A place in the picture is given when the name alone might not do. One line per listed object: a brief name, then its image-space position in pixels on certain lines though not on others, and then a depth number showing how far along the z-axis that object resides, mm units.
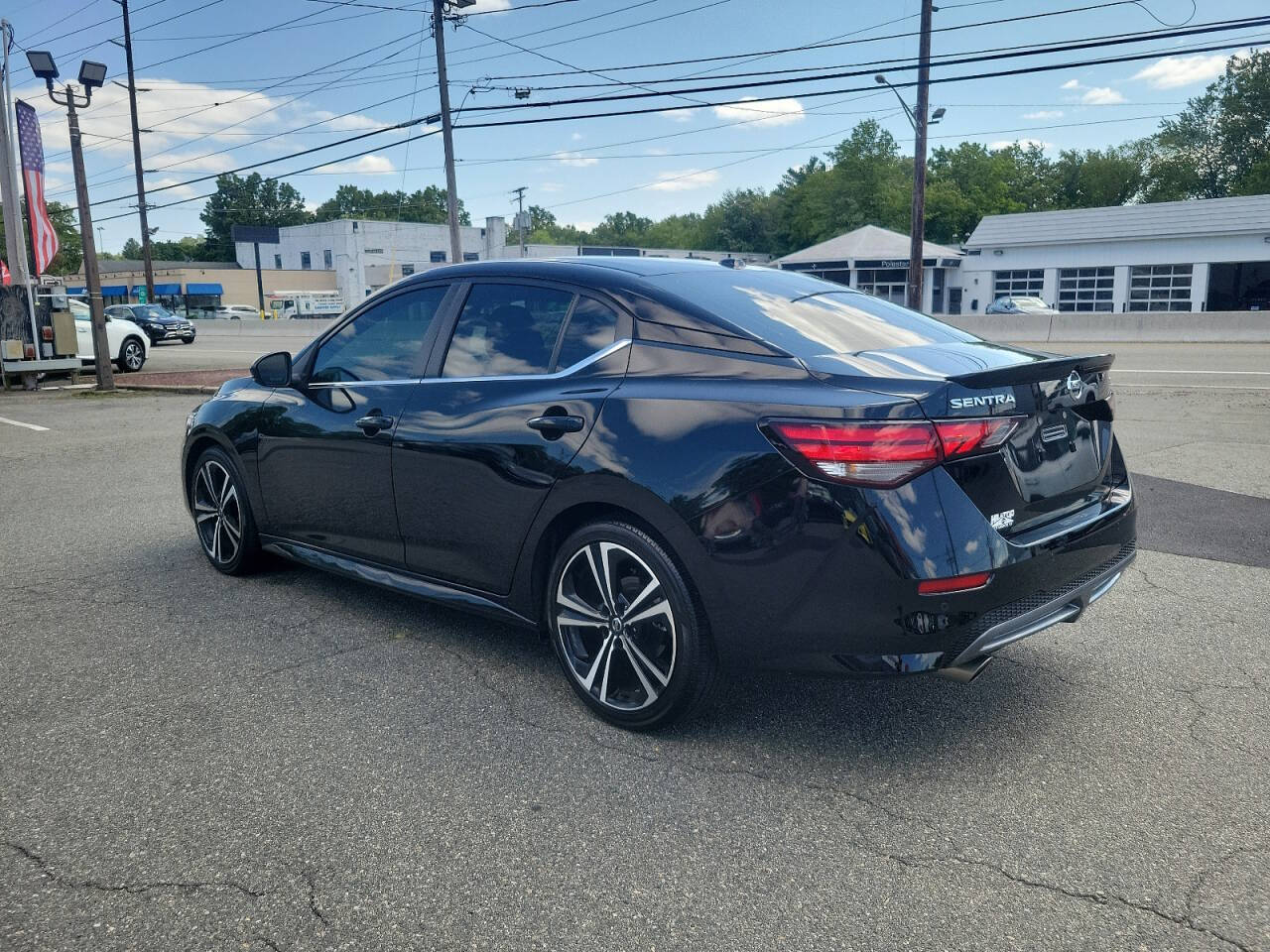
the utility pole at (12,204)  18109
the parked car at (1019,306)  35625
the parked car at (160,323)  39500
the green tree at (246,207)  139875
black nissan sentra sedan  2982
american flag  18969
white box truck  72688
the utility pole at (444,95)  30812
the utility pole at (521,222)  47344
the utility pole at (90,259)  17203
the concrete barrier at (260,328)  45125
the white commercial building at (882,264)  56156
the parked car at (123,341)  21812
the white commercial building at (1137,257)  44906
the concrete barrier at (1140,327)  25109
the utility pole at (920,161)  23531
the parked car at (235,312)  75562
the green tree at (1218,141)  82312
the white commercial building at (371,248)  93250
